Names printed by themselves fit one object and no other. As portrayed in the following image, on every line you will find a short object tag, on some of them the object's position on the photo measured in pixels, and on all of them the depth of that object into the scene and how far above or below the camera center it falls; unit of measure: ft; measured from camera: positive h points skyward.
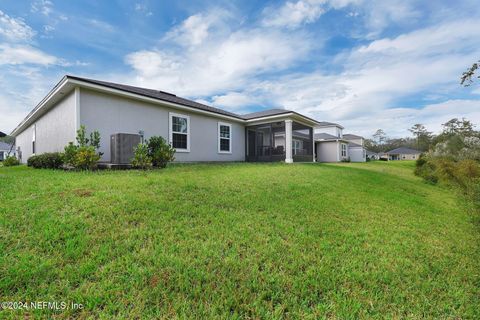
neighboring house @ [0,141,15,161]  107.55 +8.97
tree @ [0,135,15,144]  144.00 +18.20
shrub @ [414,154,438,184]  36.08 -2.24
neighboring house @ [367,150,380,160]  179.86 +3.54
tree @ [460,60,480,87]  29.04 +11.53
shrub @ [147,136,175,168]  25.41 +1.49
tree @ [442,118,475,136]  107.19 +17.41
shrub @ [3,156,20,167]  49.44 +1.24
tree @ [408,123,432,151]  175.33 +20.55
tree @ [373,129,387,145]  228.74 +24.38
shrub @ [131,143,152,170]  23.04 +0.63
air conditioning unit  24.21 +1.97
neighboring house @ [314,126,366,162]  84.89 +5.89
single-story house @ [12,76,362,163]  25.70 +6.57
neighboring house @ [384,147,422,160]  169.89 +4.09
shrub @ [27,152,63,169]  24.54 +0.59
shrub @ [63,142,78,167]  21.30 +1.21
